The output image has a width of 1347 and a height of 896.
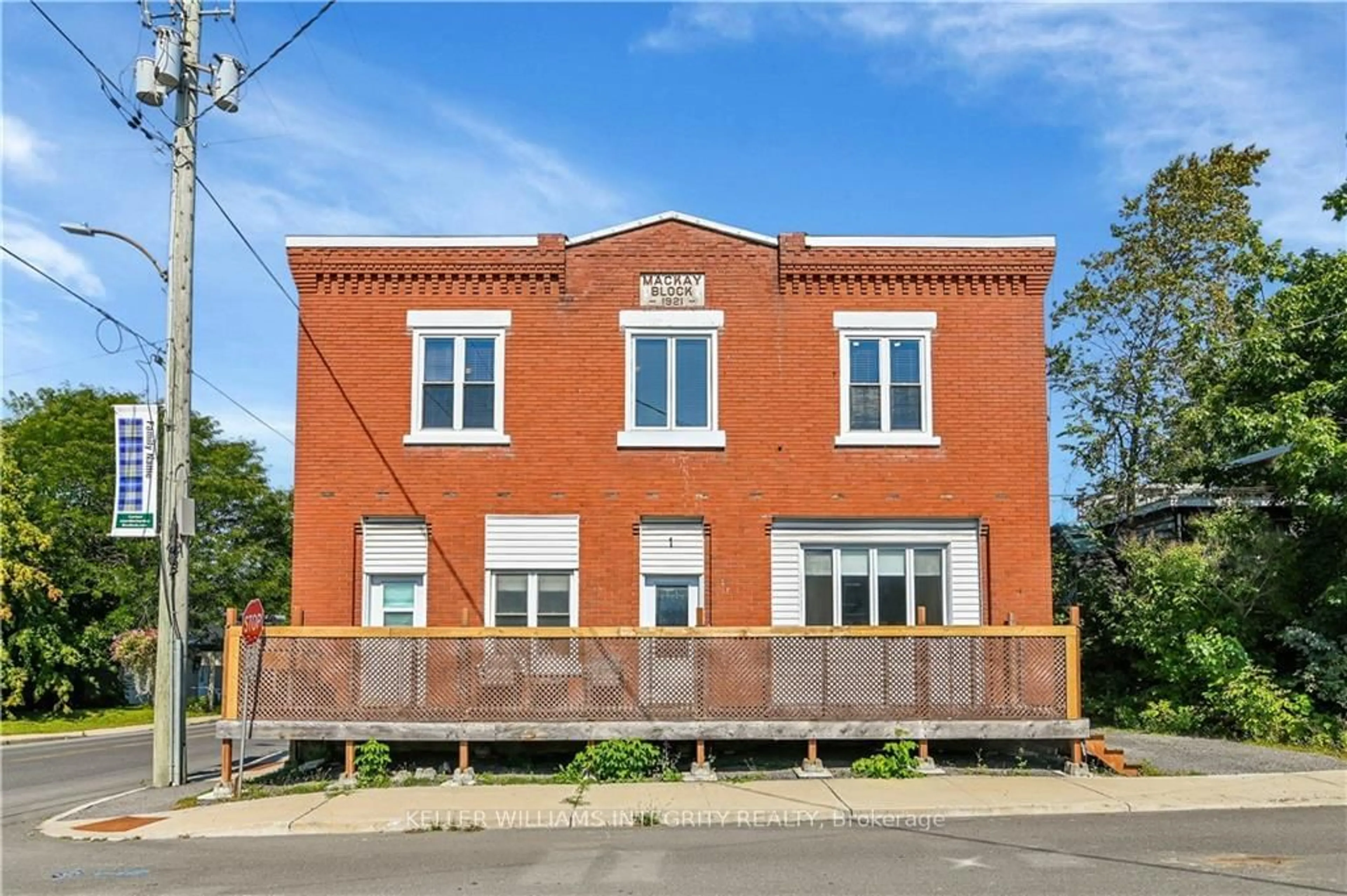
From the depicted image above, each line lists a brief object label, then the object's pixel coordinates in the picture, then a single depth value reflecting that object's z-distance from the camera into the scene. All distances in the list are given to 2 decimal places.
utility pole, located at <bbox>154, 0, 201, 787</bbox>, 15.38
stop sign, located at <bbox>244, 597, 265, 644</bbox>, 13.97
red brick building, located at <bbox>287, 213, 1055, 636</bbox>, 17.59
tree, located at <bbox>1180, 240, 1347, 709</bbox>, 17.14
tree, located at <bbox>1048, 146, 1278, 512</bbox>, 25.62
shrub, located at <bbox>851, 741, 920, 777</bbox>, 14.32
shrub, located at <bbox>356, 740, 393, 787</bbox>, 14.53
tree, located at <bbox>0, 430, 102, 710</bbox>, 29.94
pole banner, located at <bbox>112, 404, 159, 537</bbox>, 15.48
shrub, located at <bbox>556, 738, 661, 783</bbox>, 14.44
